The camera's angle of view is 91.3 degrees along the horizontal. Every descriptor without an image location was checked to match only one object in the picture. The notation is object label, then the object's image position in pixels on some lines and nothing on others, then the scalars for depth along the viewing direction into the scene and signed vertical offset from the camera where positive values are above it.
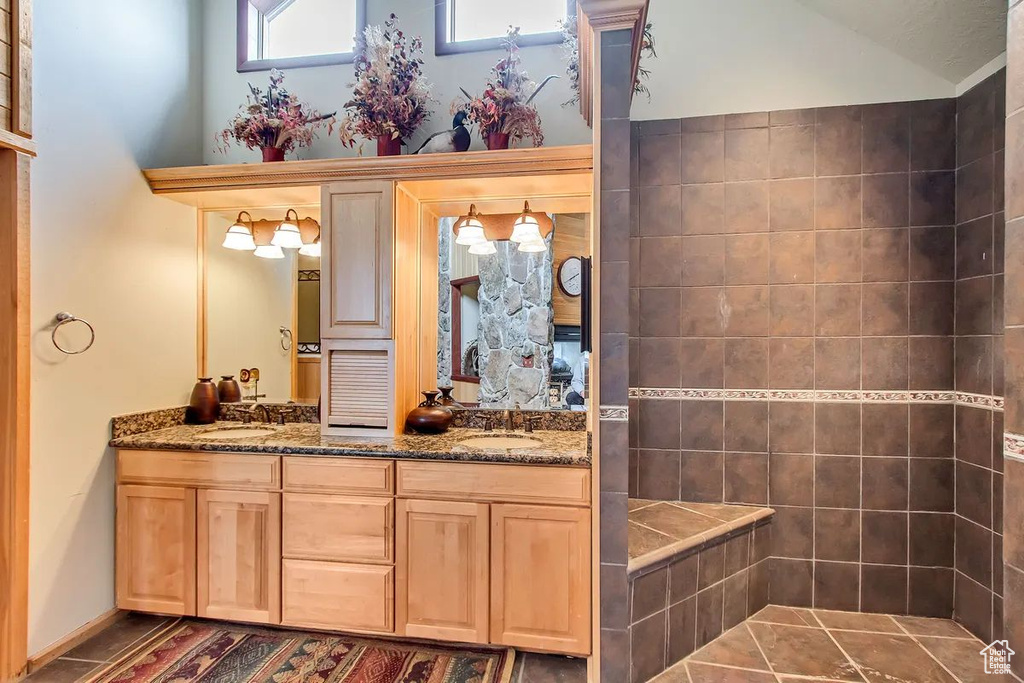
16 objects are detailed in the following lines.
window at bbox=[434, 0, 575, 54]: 2.52 +1.63
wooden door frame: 1.79 -0.25
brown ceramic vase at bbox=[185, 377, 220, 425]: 2.55 -0.34
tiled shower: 2.22 +0.00
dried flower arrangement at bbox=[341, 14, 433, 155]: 2.34 +1.17
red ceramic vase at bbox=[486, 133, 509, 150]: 2.27 +0.90
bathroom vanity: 1.94 -0.57
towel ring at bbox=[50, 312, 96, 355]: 1.95 +0.07
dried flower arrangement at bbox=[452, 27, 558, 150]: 2.26 +1.04
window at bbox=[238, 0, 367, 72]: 2.69 +1.68
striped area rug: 1.85 -1.25
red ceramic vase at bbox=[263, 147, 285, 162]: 2.48 +0.91
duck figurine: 2.33 +0.93
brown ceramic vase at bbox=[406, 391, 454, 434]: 2.28 -0.37
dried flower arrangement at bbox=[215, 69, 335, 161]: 2.47 +1.06
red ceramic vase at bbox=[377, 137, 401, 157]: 2.36 +0.90
